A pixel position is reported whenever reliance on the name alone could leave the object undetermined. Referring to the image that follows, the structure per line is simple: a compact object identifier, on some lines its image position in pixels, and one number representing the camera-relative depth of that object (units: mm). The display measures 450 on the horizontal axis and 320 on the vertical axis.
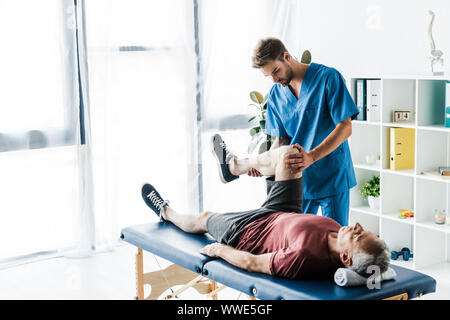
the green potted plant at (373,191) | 3725
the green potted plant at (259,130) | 3961
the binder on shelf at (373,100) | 3570
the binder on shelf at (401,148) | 3520
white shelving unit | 3379
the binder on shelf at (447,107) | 3211
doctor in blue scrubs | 2551
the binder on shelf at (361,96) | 3637
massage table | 1952
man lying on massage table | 2035
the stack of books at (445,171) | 3297
